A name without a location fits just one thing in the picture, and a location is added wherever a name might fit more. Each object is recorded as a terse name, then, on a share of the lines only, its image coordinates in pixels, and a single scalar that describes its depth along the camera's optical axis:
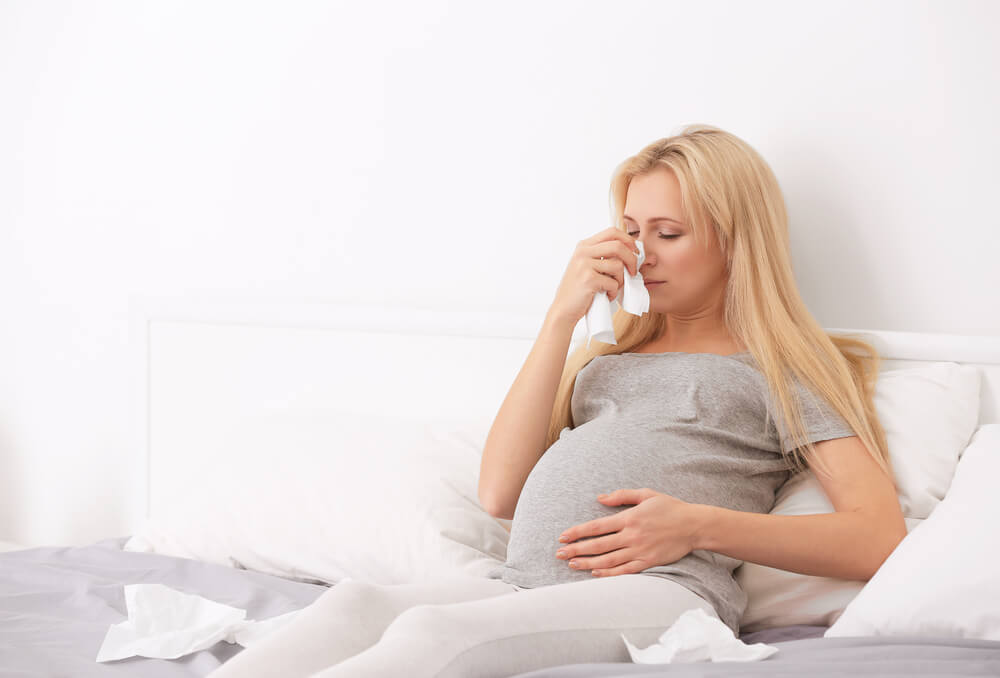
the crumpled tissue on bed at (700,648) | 2.63
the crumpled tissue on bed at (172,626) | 2.79
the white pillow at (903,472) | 2.91
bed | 2.72
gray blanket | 2.57
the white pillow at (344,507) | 3.07
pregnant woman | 2.64
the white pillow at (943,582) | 2.67
